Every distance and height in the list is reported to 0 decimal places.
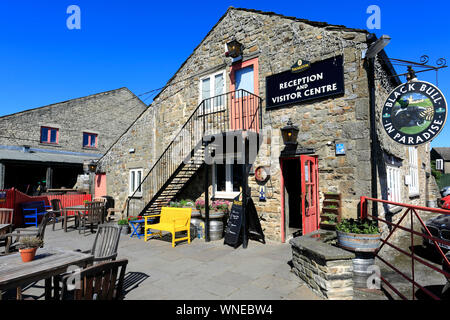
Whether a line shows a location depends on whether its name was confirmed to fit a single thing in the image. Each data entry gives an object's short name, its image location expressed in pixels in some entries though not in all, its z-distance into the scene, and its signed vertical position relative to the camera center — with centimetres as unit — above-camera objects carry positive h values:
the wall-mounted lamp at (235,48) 808 +402
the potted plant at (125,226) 837 -158
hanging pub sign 450 +115
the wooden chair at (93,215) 852 -125
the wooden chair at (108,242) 408 -104
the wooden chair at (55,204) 1045 -108
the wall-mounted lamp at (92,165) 1317 +59
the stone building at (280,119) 603 +167
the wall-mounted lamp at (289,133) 662 +111
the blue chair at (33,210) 995 -131
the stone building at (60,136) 1645 +307
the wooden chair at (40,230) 482 -101
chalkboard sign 653 -130
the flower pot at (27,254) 330 -97
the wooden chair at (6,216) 659 -98
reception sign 627 +243
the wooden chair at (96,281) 243 -105
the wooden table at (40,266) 279 -108
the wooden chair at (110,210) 1022 -137
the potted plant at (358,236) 384 -90
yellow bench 683 -124
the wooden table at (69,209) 882 -110
